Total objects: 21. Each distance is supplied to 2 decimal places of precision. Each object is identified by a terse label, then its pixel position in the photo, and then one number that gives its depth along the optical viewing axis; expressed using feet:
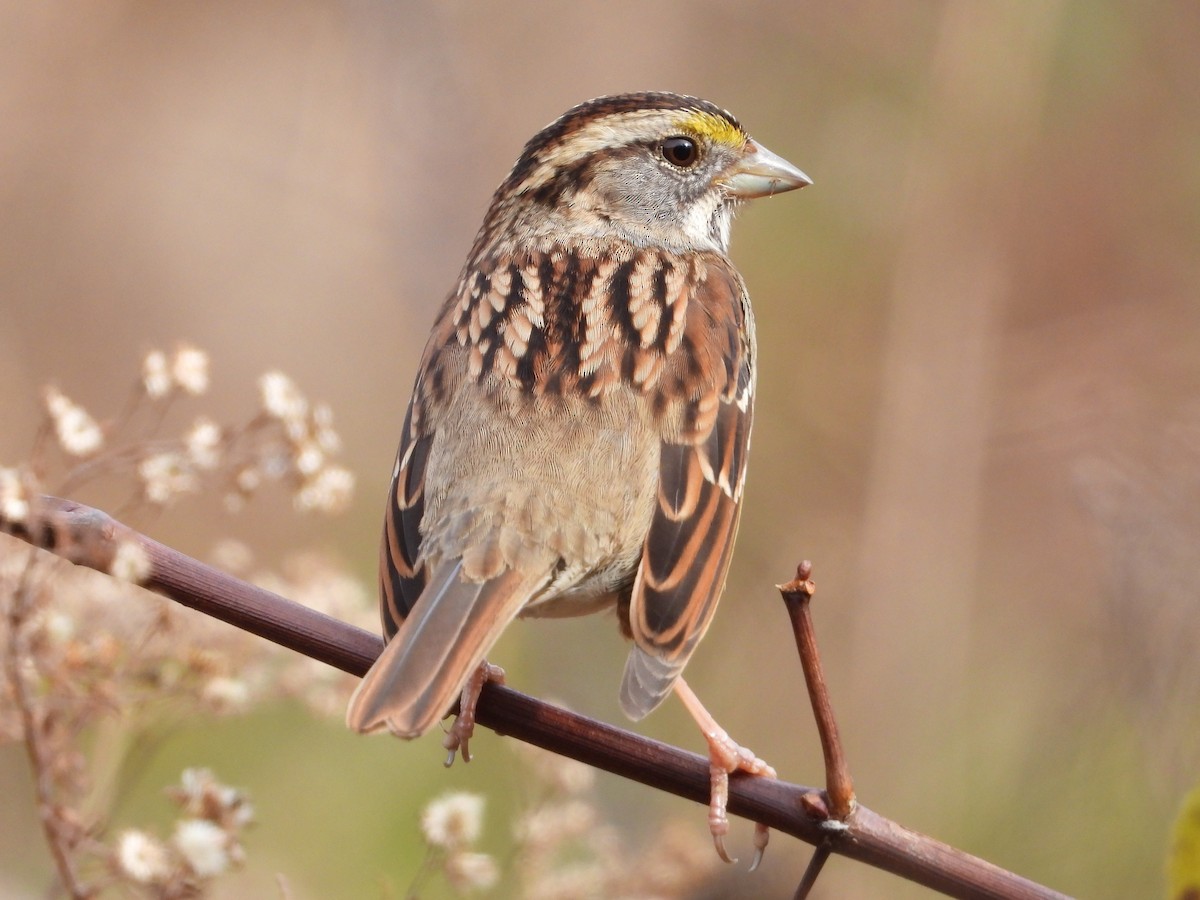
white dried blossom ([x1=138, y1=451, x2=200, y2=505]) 15.39
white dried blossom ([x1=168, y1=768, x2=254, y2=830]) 13.32
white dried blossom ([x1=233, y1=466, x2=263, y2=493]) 16.26
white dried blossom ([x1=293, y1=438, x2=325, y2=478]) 16.29
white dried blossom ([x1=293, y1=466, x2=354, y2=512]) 16.33
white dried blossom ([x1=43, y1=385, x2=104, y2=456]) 14.57
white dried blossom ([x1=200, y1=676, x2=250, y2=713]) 15.10
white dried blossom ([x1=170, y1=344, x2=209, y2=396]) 15.98
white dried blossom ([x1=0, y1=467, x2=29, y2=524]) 12.39
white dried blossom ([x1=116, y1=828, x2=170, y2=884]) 12.85
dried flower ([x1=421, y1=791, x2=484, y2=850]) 14.75
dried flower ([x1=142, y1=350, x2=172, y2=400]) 15.71
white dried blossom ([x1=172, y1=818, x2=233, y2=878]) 12.86
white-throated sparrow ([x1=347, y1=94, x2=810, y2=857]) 17.48
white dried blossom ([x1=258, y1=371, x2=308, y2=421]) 16.02
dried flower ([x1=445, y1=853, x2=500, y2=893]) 14.70
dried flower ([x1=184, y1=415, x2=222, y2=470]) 15.92
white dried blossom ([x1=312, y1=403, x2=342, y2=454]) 16.66
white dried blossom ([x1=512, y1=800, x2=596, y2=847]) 16.51
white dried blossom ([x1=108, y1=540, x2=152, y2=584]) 12.57
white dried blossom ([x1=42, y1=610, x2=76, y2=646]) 14.39
